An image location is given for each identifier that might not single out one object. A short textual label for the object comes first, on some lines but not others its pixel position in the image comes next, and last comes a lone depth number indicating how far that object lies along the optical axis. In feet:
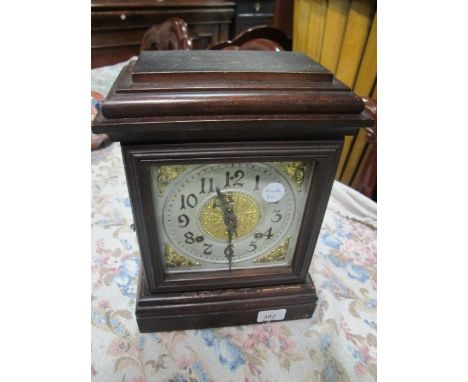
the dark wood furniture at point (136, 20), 4.99
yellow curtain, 3.44
